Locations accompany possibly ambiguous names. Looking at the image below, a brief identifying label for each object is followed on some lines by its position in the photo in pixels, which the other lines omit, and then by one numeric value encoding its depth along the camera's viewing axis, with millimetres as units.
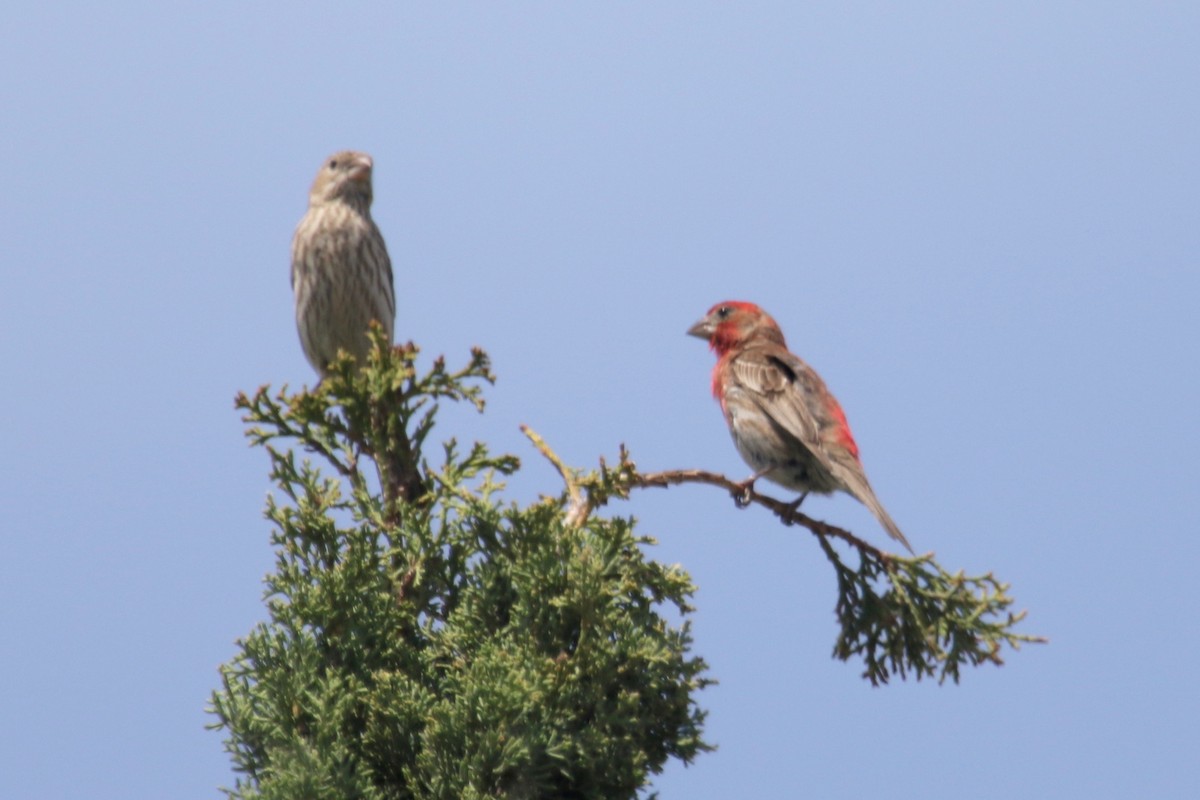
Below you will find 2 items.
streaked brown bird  15695
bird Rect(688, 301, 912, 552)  12422
